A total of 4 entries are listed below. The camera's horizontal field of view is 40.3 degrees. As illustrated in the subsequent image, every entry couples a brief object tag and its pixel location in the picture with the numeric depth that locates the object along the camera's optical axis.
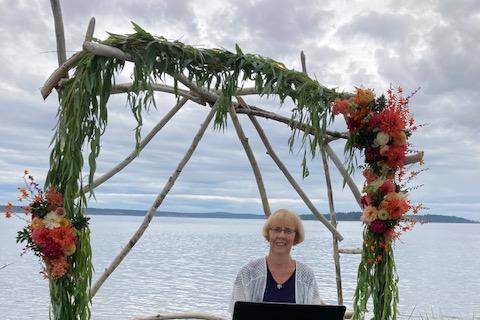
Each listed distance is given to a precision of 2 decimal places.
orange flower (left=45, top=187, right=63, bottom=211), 3.93
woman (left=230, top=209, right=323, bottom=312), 3.66
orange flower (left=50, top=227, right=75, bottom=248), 3.84
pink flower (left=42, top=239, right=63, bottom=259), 3.85
